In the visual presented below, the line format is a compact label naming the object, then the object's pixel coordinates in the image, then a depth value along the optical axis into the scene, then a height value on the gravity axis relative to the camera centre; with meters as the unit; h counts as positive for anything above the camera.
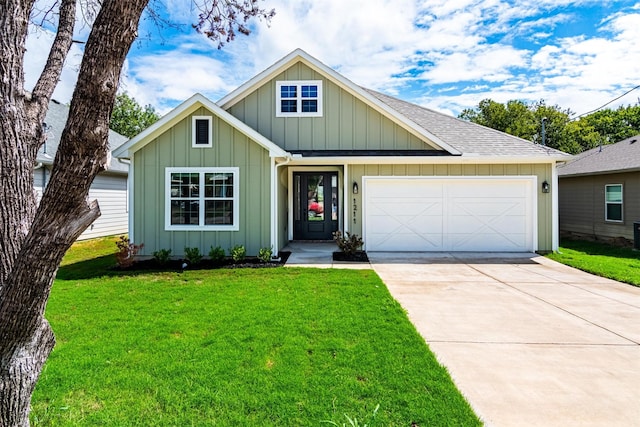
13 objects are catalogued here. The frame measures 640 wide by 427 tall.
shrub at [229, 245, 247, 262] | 8.48 -0.92
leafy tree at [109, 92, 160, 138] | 33.81 +9.53
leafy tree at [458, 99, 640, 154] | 34.56 +9.03
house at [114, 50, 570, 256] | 8.87 +1.11
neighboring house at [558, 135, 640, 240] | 11.87 +0.78
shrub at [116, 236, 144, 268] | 8.09 -0.88
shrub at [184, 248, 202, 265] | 8.34 -0.96
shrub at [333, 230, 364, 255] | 9.23 -0.77
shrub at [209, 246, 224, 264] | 8.45 -0.95
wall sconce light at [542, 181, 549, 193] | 9.99 +0.75
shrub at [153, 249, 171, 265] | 8.38 -0.97
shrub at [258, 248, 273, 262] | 8.48 -0.96
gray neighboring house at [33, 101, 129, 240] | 12.85 +0.93
